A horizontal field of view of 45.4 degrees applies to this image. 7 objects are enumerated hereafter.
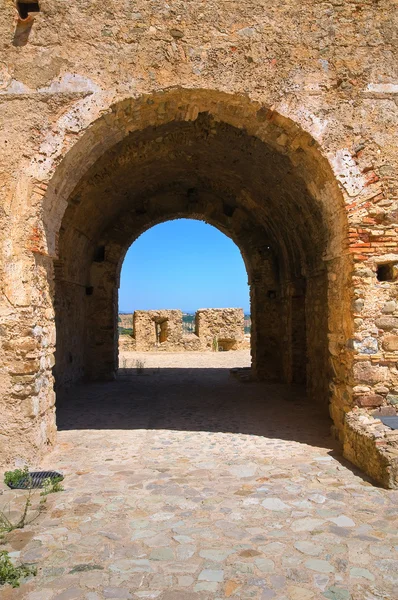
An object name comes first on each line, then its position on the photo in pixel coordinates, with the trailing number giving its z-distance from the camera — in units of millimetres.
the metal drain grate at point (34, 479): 4039
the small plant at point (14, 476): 4084
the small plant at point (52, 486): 3924
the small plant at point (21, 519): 3260
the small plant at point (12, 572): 2633
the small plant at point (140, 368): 11347
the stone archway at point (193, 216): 4805
